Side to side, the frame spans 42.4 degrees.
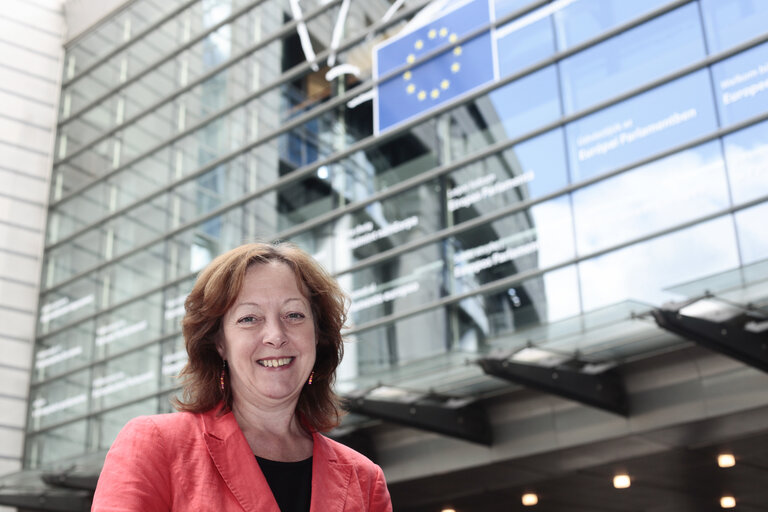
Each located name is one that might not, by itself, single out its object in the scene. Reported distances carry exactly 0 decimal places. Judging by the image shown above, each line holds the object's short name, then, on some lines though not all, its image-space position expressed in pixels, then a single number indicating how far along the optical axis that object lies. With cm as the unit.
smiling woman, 193
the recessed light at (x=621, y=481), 1370
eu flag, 1501
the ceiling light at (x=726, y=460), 1258
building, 1157
